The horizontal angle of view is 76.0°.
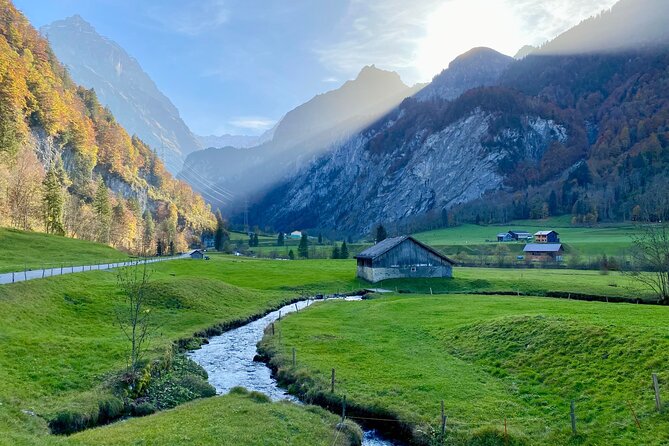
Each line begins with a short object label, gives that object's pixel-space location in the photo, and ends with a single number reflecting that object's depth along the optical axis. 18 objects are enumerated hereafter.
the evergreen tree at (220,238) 183.88
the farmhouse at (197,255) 126.75
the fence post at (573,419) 18.55
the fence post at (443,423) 19.82
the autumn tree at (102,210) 121.44
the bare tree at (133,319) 27.06
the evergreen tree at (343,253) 141.12
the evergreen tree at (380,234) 145.85
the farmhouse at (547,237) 155.12
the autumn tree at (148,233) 159.30
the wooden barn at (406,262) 80.50
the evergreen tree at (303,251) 148.38
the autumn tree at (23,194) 93.44
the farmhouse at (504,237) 171.50
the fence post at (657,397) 18.55
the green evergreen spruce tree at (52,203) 96.69
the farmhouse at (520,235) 172.88
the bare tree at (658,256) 55.30
